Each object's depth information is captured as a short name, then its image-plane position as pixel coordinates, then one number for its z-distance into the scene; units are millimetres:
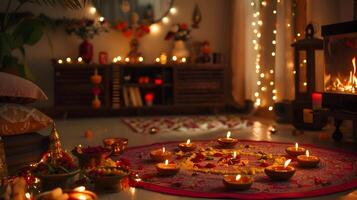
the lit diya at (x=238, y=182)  2240
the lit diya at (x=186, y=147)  3184
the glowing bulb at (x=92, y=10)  5797
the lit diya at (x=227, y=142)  3304
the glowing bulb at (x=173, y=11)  6090
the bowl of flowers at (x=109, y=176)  2238
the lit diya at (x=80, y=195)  1705
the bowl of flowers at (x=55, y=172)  2186
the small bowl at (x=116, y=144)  3094
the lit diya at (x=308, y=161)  2701
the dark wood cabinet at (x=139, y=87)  5406
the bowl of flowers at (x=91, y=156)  2600
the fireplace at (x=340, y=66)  3512
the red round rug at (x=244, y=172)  2254
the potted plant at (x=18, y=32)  4438
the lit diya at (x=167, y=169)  2510
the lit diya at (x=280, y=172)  2391
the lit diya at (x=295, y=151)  2941
